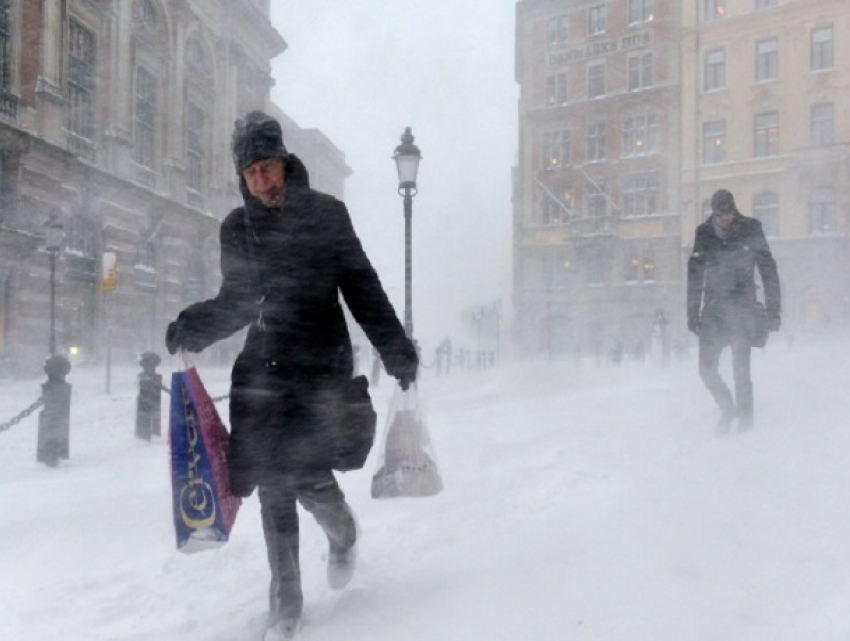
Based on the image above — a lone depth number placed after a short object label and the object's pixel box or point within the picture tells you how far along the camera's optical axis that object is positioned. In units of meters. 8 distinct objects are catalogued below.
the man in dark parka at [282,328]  2.46
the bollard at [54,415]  7.05
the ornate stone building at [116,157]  19.12
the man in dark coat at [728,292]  5.36
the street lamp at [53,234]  15.18
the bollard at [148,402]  8.68
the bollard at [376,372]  15.29
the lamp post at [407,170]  9.09
